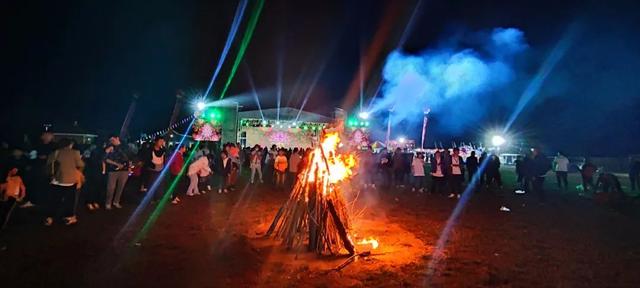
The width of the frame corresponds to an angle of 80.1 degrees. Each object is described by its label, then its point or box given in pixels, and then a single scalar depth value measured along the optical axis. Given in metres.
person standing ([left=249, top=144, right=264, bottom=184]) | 15.24
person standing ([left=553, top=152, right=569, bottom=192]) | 15.39
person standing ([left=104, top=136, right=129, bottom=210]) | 8.92
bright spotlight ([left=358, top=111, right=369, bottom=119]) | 26.89
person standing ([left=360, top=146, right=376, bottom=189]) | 14.97
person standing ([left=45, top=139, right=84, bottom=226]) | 7.20
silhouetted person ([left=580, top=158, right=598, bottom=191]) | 14.28
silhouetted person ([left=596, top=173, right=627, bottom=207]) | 11.41
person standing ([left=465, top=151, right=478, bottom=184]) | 15.10
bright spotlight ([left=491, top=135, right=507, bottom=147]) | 42.81
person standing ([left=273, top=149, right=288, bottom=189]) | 14.22
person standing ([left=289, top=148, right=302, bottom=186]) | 14.32
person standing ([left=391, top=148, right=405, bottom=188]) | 14.66
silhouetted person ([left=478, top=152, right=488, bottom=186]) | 15.88
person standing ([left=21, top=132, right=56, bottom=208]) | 9.23
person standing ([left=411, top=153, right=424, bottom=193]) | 14.28
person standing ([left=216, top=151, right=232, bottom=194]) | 12.92
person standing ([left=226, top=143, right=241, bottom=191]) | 13.15
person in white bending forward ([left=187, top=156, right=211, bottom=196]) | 11.92
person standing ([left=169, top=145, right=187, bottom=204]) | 10.77
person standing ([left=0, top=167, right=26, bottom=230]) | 6.42
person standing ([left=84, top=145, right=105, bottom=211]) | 9.04
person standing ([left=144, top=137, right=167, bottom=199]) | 9.89
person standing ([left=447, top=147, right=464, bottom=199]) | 12.68
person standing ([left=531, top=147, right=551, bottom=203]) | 12.67
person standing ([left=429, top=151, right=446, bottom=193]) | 12.79
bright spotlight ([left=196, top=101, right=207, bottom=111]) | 24.26
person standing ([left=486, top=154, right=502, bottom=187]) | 15.47
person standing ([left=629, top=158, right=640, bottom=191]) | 15.31
